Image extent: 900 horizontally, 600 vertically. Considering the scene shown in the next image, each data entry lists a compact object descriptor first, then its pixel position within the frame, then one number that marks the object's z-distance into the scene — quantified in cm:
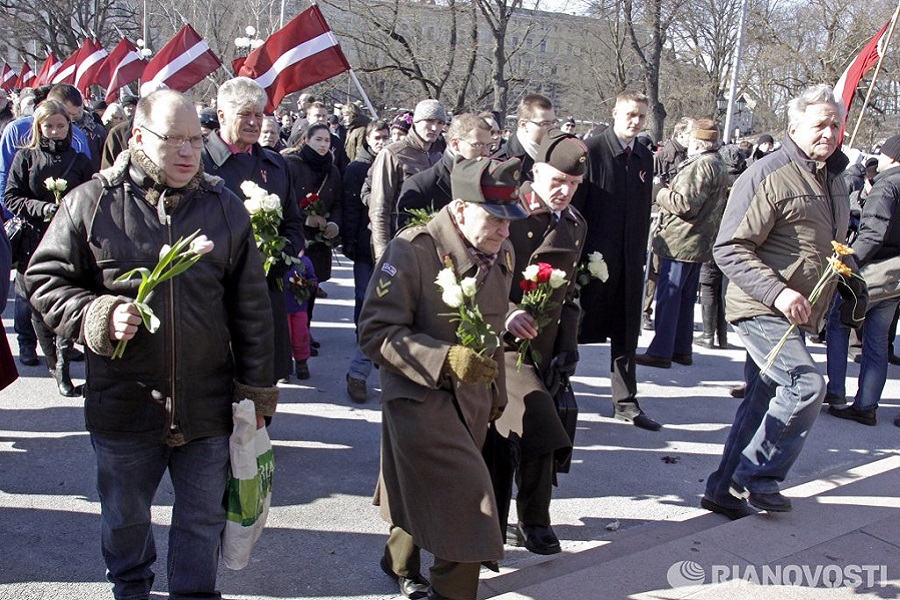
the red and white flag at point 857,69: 895
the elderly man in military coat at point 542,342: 414
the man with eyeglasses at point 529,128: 601
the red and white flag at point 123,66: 1530
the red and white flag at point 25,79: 2853
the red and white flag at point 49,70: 2220
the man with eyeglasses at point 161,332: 312
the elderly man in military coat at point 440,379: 341
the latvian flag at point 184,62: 1067
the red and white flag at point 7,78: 2941
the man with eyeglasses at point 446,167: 580
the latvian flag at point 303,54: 909
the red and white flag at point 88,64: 1745
